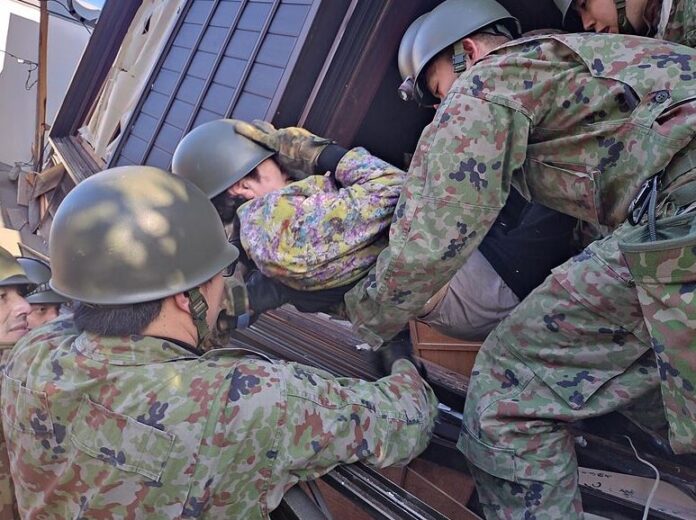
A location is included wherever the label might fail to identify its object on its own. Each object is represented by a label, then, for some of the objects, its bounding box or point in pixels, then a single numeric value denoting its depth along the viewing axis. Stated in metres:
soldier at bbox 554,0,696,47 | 1.60
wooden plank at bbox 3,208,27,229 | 6.41
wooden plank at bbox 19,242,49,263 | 4.70
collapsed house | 1.90
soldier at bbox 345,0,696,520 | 1.41
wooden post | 5.58
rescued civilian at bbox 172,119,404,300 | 1.96
